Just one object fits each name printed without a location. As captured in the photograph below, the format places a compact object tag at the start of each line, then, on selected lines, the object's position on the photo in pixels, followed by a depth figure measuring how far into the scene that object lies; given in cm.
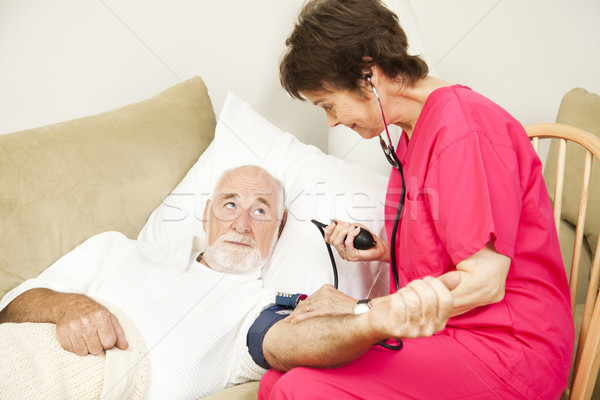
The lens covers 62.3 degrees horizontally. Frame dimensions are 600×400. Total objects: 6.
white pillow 141
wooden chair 101
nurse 87
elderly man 102
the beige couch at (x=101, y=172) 132
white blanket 96
